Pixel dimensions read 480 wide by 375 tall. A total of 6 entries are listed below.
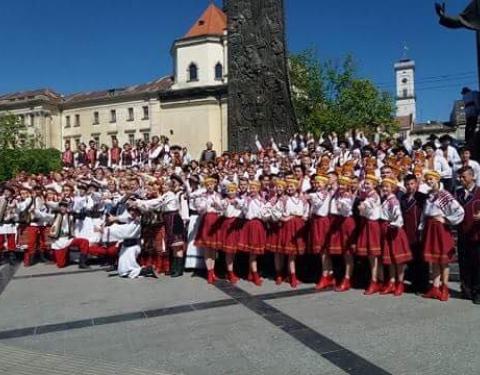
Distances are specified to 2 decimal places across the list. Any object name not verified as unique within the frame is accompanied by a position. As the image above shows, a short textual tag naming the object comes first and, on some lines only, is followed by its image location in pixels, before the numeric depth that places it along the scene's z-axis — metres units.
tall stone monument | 14.98
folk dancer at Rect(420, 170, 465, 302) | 6.77
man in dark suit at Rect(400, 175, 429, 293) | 7.38
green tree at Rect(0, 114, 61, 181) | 39.73
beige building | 50.25
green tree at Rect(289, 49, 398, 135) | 39.78
